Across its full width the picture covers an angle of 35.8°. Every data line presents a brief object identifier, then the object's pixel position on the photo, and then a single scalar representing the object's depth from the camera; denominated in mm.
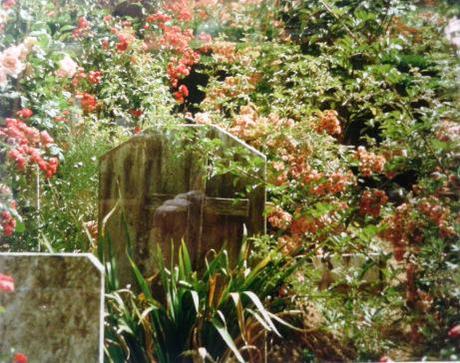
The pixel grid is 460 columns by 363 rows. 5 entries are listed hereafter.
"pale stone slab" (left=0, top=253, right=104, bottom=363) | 2373
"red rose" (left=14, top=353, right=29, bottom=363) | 2365
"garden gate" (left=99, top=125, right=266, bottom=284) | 3020
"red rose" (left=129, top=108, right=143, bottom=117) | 3475
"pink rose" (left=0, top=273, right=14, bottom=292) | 2215
